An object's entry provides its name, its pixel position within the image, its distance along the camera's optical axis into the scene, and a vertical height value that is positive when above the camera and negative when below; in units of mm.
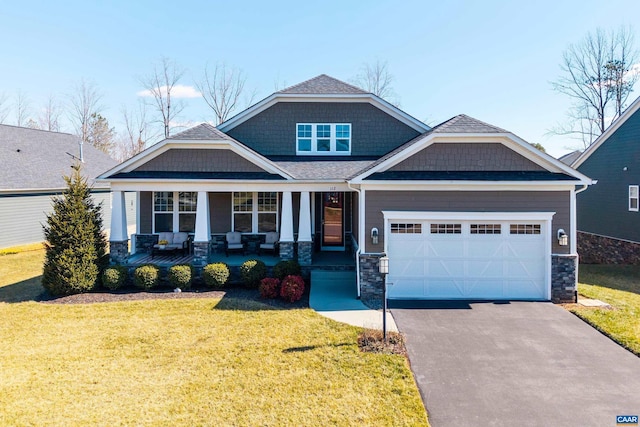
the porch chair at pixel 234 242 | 13318 -1096
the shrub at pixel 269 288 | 10016 -2140
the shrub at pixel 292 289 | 9688 -2099
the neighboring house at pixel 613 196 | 15219 +951
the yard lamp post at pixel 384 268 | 7414 -1159
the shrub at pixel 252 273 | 10805 -1840
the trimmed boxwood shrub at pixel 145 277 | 10719 -1961
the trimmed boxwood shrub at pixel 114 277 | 10633 -1968
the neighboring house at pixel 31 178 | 17231 +1922
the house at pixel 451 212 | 9781 +93
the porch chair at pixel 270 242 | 13250 -1096
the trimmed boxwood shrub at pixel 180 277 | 10758 -1954
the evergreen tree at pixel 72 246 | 10242 -963
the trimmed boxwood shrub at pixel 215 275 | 10797 -1898
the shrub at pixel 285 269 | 10891 -1729
